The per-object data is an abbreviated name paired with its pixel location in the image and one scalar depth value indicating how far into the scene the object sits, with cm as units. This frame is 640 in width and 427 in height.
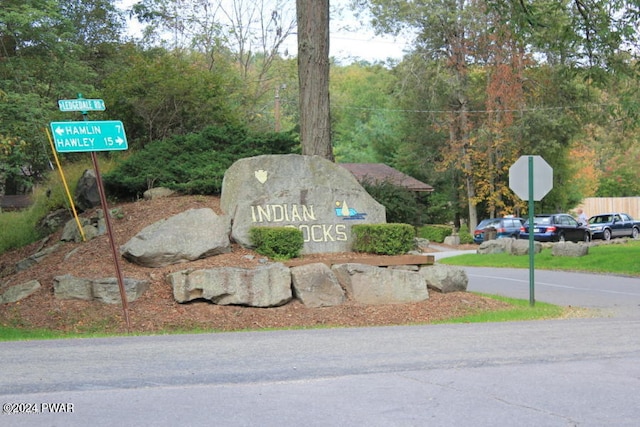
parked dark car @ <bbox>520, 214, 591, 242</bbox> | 3916
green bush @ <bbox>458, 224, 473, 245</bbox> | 4738
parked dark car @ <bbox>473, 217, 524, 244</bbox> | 4253
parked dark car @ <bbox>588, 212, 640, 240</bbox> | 4300
